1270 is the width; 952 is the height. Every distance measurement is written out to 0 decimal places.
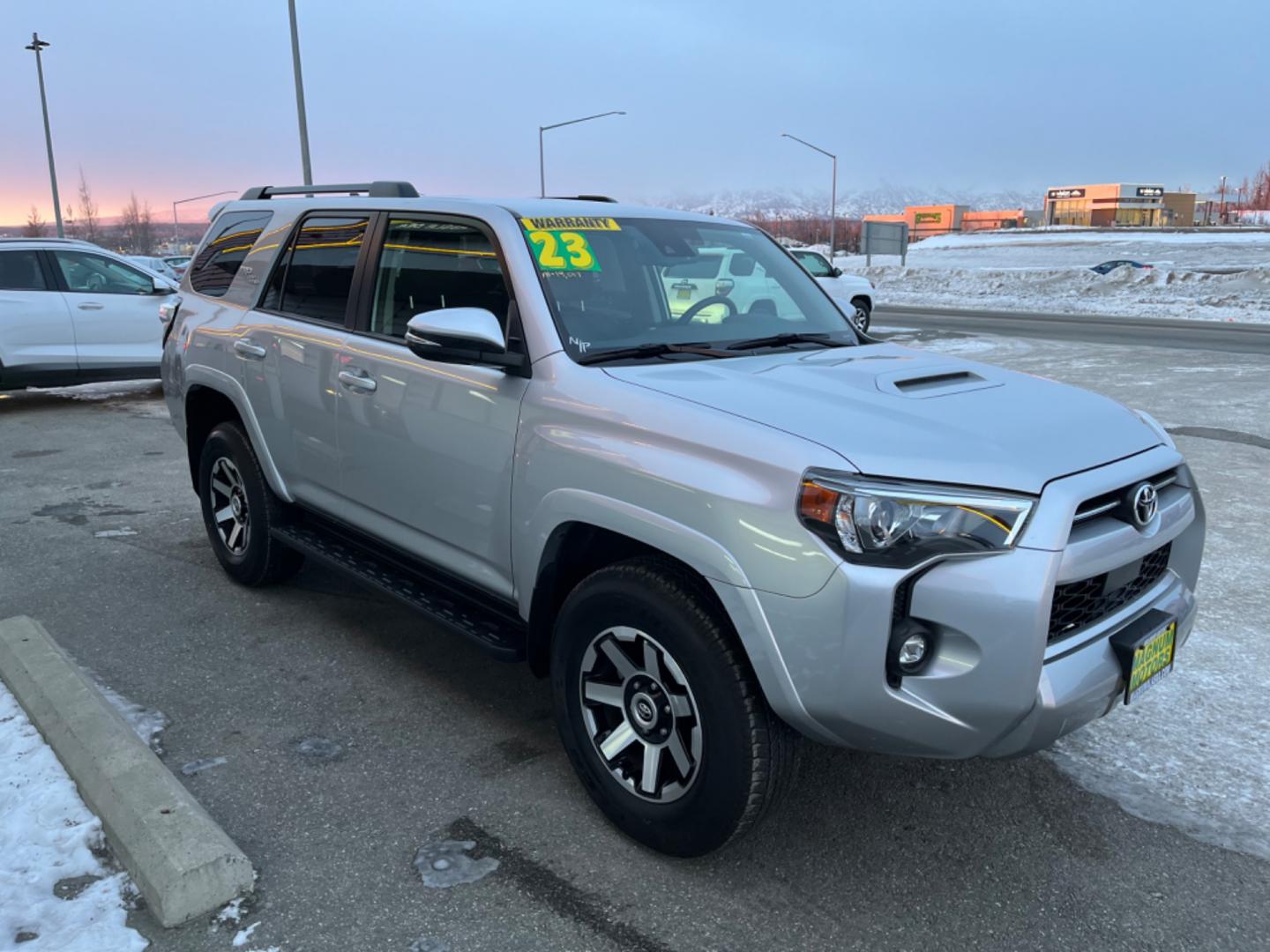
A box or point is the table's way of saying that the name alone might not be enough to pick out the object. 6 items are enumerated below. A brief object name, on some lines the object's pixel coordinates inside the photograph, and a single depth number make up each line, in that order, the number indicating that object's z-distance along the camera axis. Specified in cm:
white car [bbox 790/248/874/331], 1856
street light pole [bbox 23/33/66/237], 3275
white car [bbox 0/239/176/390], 1102
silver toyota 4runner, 245
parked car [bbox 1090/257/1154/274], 3650
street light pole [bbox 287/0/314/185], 1900
